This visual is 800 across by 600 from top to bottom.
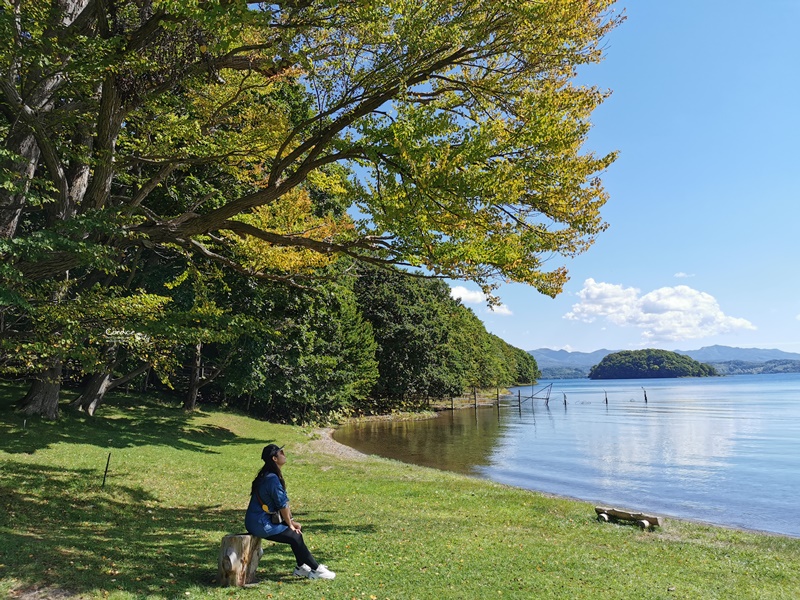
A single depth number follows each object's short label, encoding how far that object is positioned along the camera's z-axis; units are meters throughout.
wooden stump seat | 6.40
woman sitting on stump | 6.54
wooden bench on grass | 13.02
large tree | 7.45
